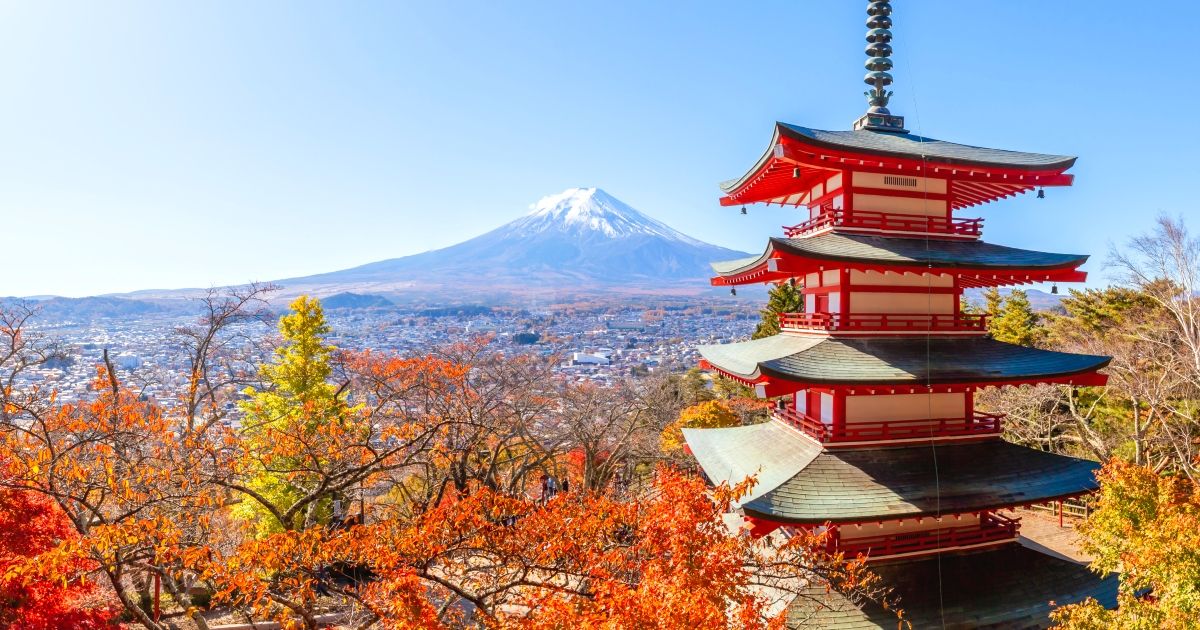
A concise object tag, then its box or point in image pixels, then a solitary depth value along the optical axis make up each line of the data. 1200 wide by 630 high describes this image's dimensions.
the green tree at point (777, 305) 28.48
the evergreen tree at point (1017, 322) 28.45
